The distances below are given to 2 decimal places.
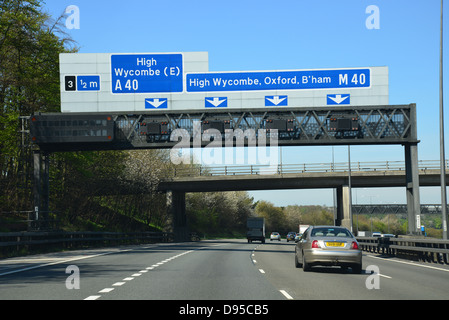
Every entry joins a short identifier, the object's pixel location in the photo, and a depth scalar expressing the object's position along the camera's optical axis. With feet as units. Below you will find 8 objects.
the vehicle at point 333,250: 61.82
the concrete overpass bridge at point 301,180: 206.80
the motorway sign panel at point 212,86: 121.19
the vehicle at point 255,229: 252.21
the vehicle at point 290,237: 278.09
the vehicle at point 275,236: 313.24
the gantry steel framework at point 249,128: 121.60
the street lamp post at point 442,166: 90.07
